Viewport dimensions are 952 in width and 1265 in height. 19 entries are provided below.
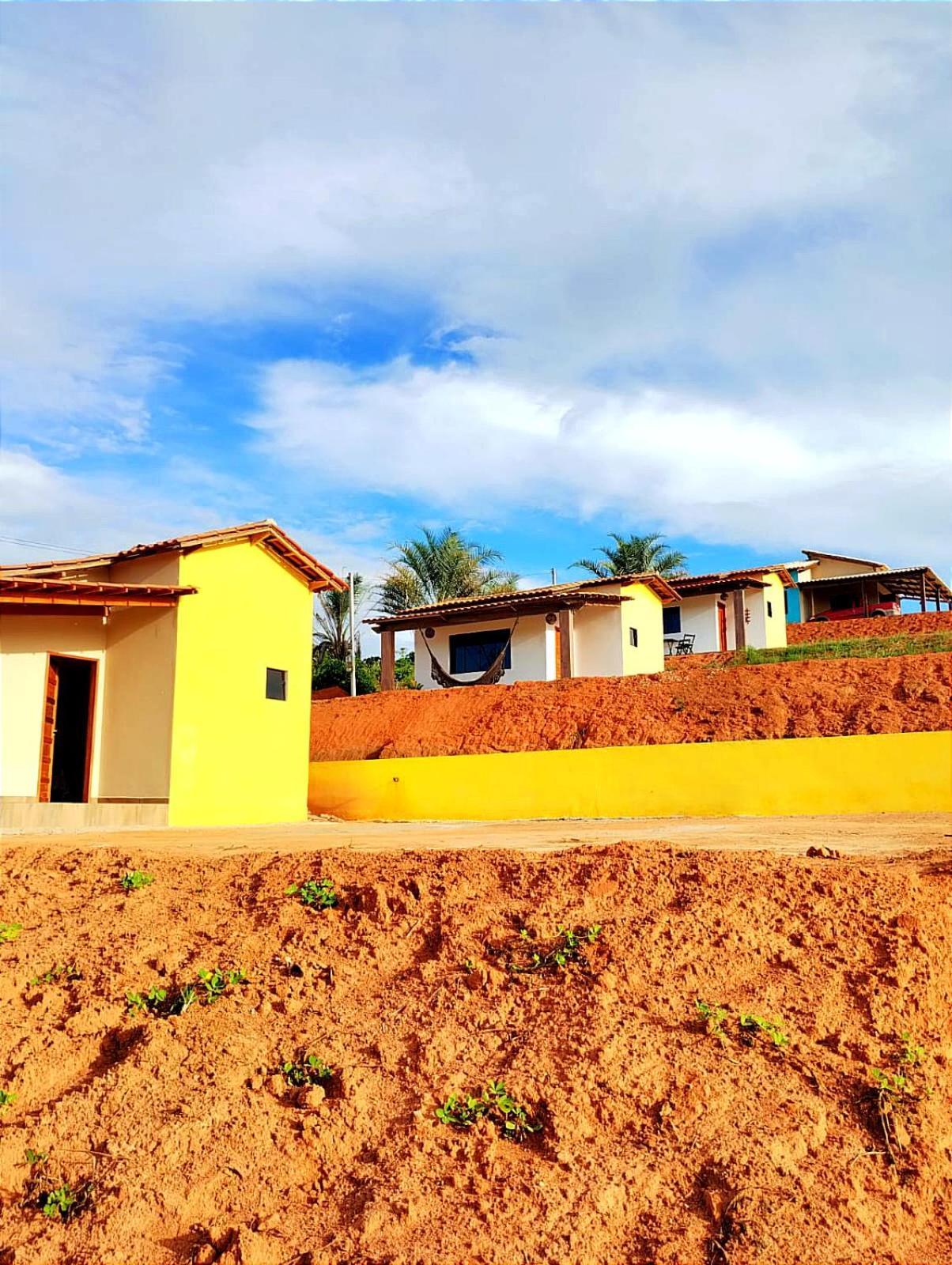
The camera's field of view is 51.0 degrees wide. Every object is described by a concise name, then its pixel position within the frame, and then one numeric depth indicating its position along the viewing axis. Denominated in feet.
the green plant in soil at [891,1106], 13.04
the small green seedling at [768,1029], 14.75
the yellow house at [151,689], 48.37
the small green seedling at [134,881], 21.98
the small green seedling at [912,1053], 14.47
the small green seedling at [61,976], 18.03
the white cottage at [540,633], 88.94
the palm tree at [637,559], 132.16
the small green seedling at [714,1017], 14.92
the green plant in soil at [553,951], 16.93
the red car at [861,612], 128.47
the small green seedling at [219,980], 17.07
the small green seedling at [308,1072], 14.83
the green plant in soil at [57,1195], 12.98
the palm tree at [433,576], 126.93
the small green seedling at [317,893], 19.88
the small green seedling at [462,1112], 13.61
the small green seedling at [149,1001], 16.89
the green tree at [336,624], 132.57
